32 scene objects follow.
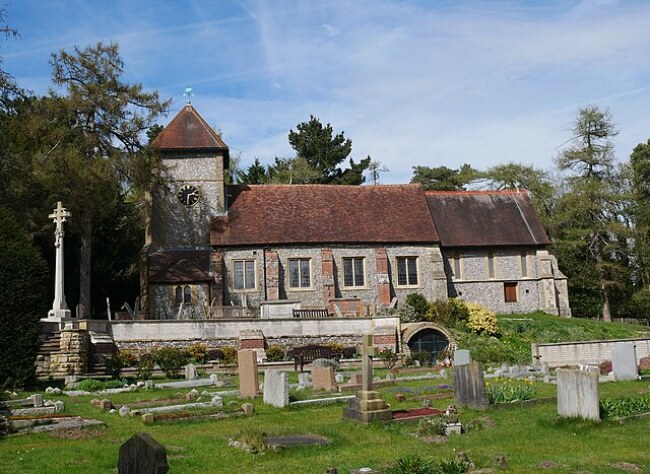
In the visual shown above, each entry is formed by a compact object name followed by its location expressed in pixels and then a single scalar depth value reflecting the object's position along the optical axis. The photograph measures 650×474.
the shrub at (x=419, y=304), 36.09
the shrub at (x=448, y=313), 35.88
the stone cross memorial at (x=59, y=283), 25.88
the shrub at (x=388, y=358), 27.73
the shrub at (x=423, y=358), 28.26
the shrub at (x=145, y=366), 23.02
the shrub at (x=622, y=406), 13.27
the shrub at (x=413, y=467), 9.16
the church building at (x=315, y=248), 38.28
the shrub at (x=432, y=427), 12.48
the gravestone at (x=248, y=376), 18.00
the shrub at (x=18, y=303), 21.17
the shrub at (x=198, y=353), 28.67
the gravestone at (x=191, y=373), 23.22
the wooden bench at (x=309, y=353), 26.08
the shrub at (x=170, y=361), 24.39
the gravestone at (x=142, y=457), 5.23
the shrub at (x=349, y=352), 29.54
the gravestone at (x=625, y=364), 20.19
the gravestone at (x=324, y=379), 19.16
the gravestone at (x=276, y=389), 16.17
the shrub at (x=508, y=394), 15.50
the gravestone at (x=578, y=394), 12.77
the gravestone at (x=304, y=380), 20.23
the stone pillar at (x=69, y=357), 24.53
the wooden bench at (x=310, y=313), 34.81
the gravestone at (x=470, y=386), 14.88
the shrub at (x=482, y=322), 35.84
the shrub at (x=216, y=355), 29.39
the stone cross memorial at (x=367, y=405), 13.53
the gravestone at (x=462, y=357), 19.59
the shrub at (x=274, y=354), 28.80
